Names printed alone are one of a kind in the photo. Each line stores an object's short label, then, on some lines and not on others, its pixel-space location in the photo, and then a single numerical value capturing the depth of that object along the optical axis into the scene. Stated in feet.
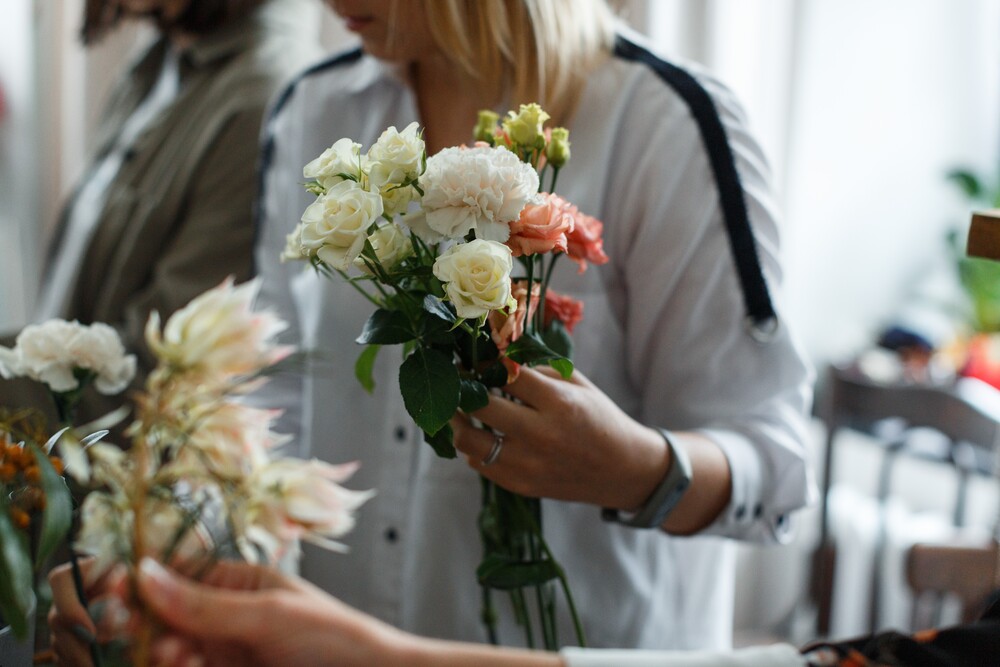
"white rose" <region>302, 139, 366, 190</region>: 1.75
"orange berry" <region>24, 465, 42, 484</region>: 1.74
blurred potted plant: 6.49
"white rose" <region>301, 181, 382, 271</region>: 1.65
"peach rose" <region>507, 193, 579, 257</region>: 1.76
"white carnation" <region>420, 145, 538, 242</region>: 1.66
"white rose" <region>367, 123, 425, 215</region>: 1.71
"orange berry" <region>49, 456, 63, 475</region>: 1.82
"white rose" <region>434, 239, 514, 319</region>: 1.60
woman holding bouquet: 2.71
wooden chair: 4.88
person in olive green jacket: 3.97
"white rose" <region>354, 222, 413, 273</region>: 1.77
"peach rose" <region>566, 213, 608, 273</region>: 2.01
